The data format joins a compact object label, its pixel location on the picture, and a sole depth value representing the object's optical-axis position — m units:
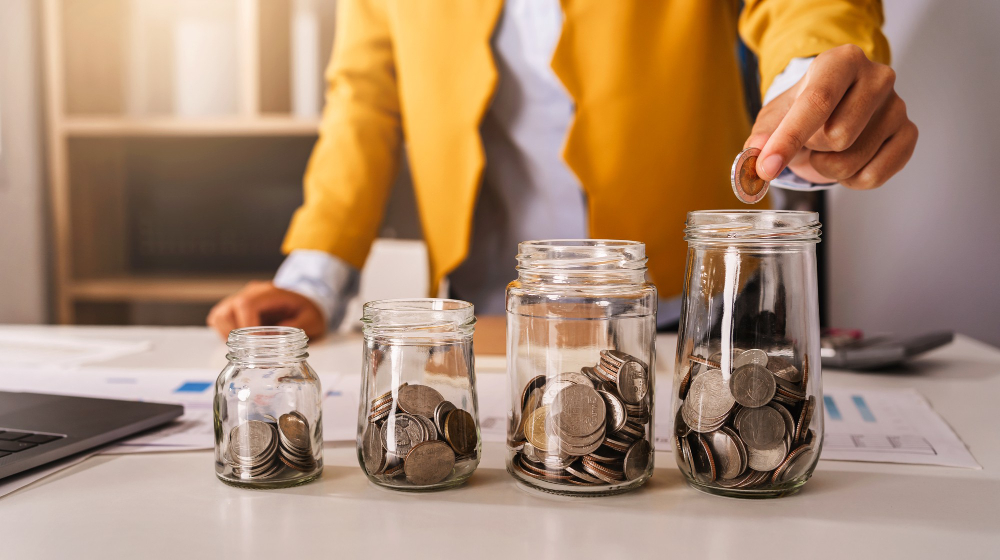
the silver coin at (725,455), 0.46
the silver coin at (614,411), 0.45
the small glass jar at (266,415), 0.50
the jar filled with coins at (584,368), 0.45
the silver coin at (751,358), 0.45
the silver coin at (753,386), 0.45
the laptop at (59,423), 0.54
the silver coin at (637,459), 0.47
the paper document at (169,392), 0.61
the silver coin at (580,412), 0.45
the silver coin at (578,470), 0.47
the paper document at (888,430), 0.57
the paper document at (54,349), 0.96
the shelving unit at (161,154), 2.25
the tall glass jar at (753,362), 0.45
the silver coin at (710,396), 0.45
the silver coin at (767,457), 0.46
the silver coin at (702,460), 0.47
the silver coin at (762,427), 0.45
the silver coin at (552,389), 0.46
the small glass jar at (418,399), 0.47
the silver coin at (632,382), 0.46
